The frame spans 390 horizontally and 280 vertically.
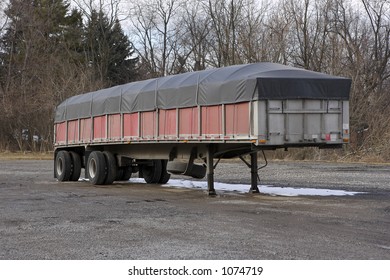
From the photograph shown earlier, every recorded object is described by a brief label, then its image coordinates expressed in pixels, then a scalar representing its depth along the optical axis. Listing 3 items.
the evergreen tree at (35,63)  47.88
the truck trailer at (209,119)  12.97
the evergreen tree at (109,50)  62.56
